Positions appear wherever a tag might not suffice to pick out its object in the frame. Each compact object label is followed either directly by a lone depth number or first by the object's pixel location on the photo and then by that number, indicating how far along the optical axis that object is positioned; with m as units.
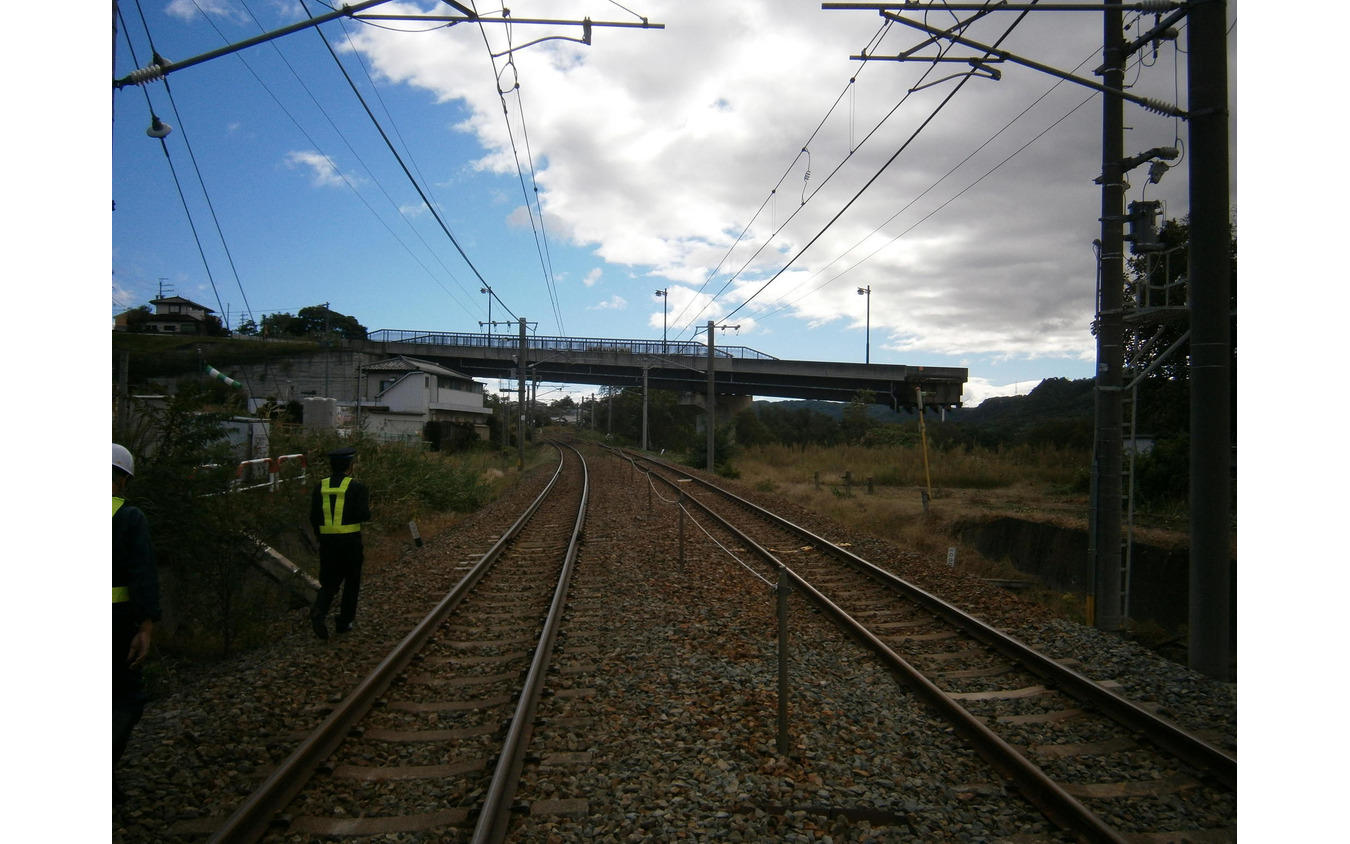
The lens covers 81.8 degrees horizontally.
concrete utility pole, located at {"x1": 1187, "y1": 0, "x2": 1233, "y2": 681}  7.00
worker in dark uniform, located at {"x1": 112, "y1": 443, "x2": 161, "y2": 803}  4.07
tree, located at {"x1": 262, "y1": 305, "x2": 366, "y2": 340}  75.88
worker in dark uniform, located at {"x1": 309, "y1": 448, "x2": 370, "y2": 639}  7.36
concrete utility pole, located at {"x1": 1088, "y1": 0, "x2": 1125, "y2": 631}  8.95
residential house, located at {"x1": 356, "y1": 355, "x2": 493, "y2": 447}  43.31
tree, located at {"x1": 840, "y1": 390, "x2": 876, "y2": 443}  47.41
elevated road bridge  57.34
